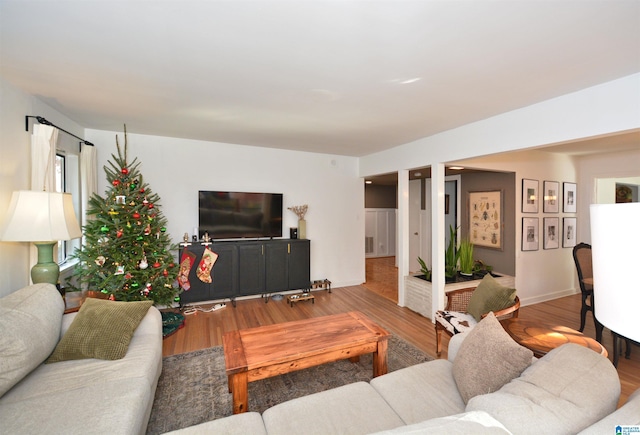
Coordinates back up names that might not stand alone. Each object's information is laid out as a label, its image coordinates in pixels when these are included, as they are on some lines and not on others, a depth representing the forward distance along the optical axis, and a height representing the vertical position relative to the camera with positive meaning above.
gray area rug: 2.01 -1.44
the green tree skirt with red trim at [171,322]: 3.26 -1.35
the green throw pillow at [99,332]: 1.87 -0.83
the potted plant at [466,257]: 4.10 -0.66
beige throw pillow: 1.34 -0.77
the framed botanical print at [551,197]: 4.64 +0.25
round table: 1.93 -0.94
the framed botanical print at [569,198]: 4.84 +0.25
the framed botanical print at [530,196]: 4.45 +0.26
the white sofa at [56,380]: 1.33 -0.98
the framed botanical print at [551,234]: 4.65 -0.37
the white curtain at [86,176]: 3.32 +0.46
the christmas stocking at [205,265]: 3.99 -0.74
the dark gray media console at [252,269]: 4.06 -0.89
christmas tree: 3.10 -0.40
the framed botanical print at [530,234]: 4.43 -0.36
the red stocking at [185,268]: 3.71 -0.74
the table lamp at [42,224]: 2.08 -0.08
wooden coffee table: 1.84 -1.01
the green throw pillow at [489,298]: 2.55 -0.81
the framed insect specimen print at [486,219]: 4.69 -0.12
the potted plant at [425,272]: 4.14 -0.90
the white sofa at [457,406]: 0.92 -0.73
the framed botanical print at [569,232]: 4.85 -0.36
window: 3.29 +0.42
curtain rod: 2.44 +0.85
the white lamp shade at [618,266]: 0.67 -0.14
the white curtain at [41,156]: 2.44 +0.52
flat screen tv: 4.27 -0.01
